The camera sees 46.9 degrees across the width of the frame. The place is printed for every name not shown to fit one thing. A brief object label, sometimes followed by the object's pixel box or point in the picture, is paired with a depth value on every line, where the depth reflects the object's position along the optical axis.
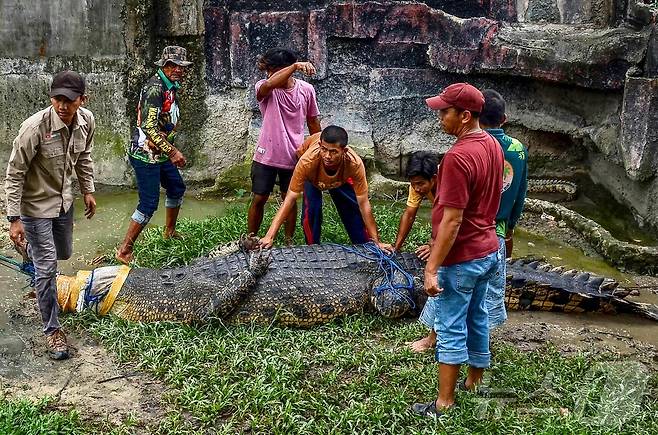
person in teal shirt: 4.50
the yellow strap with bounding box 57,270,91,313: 5.34
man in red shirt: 3.75
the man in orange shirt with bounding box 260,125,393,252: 5.56
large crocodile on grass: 5.37
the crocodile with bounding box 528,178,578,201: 8.29
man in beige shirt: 4.57
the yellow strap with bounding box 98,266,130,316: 5.38
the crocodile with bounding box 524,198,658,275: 6.49
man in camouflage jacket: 6.09
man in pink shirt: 6.28
